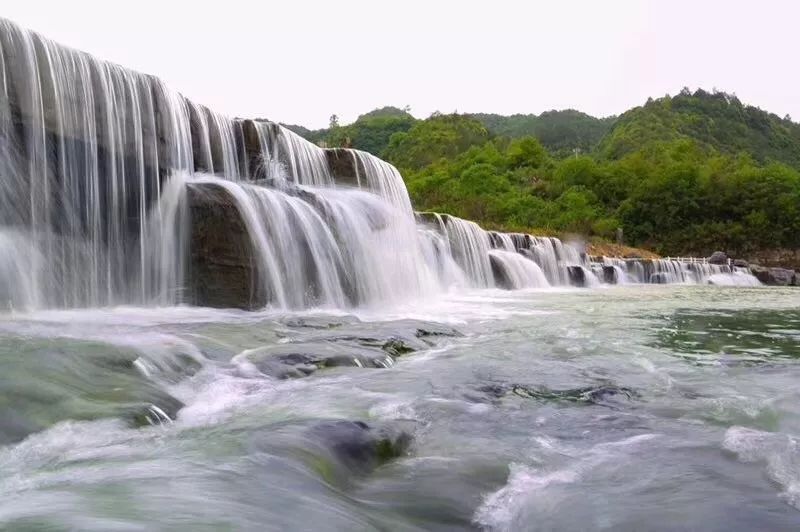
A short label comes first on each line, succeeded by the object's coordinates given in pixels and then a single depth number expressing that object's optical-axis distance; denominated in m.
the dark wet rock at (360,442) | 3.38
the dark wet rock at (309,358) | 5.46
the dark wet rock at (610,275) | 28.62
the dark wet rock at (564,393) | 4.80
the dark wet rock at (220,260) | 9.67
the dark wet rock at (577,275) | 26.28
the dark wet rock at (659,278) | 30.47
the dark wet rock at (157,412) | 3.85
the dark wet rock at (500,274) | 22.33
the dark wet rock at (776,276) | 34.50
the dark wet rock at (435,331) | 7.99
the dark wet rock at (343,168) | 16.36
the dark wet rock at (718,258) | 38.15
